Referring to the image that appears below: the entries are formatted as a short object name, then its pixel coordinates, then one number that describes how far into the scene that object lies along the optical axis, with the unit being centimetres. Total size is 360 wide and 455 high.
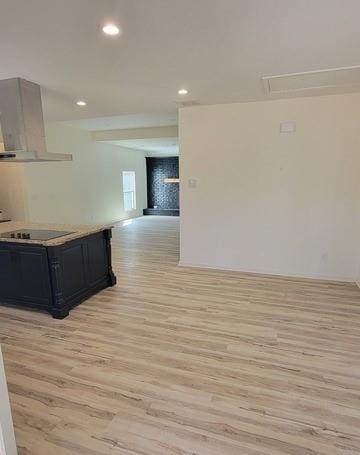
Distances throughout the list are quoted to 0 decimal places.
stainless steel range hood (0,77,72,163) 310
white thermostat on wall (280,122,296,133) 385
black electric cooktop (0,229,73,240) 304
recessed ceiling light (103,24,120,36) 197
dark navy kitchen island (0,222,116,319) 293
